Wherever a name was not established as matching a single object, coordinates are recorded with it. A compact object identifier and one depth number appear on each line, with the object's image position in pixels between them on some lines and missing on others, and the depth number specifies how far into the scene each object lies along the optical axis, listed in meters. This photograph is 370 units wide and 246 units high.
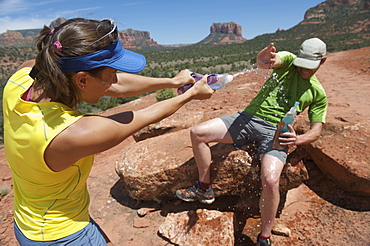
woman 1.18
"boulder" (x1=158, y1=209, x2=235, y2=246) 2.71
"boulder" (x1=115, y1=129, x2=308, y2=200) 2.86
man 2.57
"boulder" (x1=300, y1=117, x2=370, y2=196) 2.79
